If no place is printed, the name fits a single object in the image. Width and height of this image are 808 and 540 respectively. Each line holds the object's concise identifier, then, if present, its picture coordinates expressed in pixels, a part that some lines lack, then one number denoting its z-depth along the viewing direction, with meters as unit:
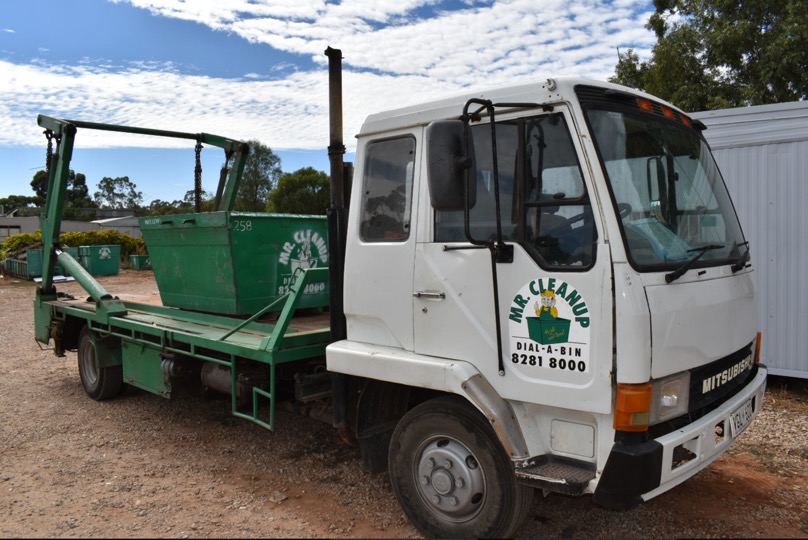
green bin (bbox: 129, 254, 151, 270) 25.38
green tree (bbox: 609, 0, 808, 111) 12.41
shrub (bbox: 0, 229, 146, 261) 25.98
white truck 2.74
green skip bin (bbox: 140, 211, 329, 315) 4.95
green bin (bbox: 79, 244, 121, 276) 22.34
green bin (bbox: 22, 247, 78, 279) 22.48
